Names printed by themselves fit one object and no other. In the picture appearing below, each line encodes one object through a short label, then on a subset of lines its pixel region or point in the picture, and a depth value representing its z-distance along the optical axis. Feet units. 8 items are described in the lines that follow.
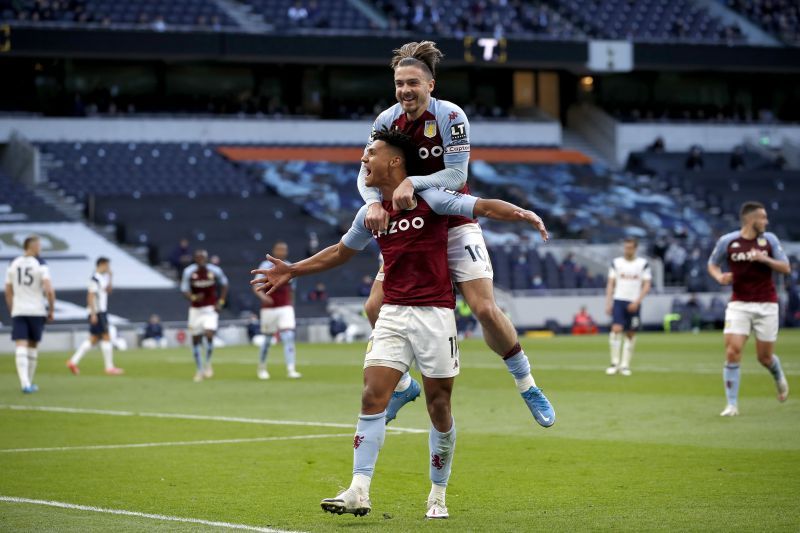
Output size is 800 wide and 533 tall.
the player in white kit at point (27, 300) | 72.54
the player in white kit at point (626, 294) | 82.99
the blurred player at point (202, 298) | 84.28
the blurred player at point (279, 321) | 82.94
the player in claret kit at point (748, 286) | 53.88
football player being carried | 30.53
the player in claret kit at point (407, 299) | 29.53
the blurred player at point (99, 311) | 87.71
